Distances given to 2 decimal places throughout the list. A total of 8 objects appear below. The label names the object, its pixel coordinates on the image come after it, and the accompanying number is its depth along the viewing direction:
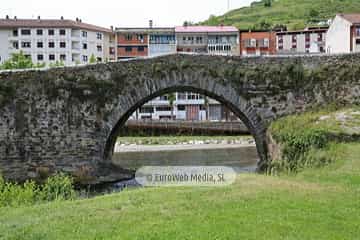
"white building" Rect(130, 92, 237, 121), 74.06
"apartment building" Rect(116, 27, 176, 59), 77.00
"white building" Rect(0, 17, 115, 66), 74.62
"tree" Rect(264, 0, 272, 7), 160.25
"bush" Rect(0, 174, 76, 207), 13.19
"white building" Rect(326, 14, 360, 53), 63.60
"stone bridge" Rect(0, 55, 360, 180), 24.52
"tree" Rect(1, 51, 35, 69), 51.18
